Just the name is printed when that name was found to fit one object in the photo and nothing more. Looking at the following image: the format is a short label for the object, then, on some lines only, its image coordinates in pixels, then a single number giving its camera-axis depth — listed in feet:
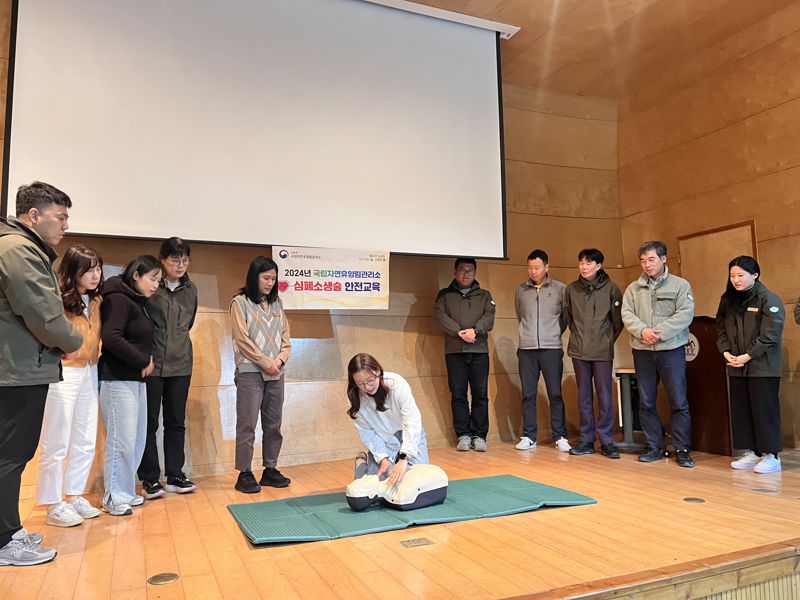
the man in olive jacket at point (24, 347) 6.85
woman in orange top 8.70
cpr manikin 8.93
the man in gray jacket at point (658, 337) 12.47
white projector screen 11.22
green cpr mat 8.14
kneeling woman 9.03
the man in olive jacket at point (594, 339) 13.70
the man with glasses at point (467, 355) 14.69
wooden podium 13.32
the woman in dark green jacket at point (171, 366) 10.61
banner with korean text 12.97
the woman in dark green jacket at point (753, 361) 11.58
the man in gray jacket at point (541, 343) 14.75
